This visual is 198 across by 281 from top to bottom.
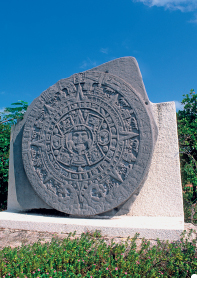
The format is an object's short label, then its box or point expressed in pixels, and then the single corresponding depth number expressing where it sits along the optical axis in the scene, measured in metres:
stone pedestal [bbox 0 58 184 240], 3.27
